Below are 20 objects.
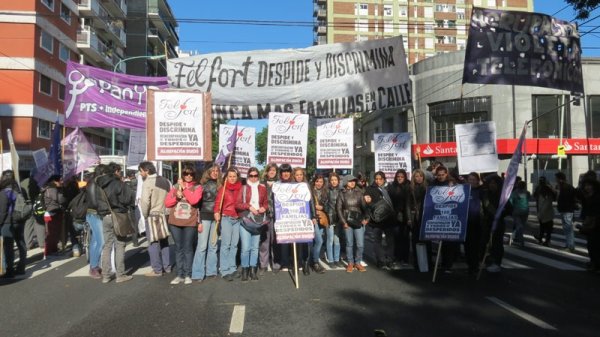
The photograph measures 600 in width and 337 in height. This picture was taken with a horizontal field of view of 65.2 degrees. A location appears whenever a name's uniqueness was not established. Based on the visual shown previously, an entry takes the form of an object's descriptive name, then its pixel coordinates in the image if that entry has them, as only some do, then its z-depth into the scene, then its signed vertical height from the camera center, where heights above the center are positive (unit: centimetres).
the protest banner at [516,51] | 859 +247
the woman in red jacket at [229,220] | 743 -56
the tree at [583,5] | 929 +355
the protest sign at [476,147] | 1077 +88
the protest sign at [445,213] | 760 -48
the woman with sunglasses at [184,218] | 720 -51
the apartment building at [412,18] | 6575 +2385
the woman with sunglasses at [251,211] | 749 -42
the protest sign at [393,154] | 1282 +83
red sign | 3231 +268
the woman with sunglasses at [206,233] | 741 -77
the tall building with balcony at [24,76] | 3012 +716
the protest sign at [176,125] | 769 +99
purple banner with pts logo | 1023 +195
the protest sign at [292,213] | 739 -45
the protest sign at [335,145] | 1212 +102
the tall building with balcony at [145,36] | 5584 +1826
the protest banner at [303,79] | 862 +198
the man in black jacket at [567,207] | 1030 -51
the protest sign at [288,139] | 1134 +110
